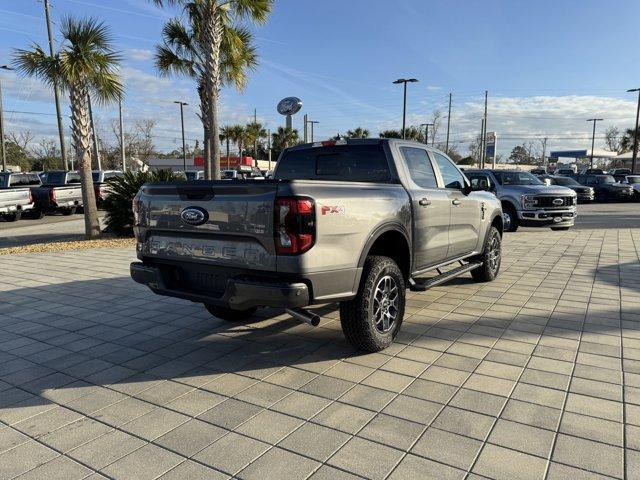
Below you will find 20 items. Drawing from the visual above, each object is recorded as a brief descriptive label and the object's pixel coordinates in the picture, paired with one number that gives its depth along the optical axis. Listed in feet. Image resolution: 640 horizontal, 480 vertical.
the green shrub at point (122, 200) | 40.70
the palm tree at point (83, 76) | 37.06
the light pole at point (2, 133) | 107.45
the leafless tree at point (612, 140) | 345.10
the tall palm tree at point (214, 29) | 43.73
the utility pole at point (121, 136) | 133.10
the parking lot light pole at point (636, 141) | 142.48
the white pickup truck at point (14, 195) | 59.93
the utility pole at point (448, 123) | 189.95
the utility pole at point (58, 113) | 76.13
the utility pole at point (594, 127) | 222.65
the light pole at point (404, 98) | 117.68
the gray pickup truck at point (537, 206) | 43.09
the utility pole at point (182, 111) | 153.17
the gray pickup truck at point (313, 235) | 11.12
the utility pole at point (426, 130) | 188.94
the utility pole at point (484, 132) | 184.07
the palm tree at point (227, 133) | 193.26
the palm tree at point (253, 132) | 198.49
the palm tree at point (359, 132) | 180.26
